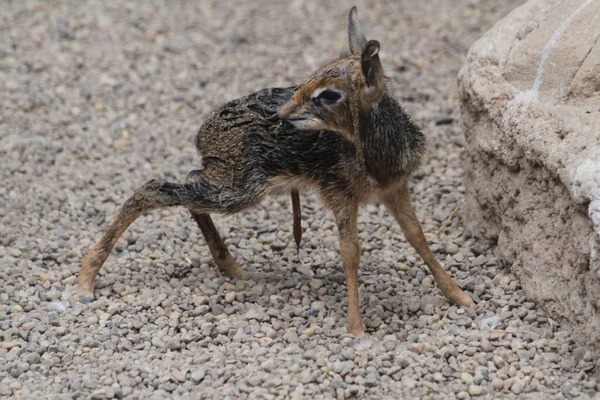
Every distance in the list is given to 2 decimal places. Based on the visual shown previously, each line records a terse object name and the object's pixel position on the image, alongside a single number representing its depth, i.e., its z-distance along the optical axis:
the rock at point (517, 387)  8.57
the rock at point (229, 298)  10.69
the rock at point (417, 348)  9.25
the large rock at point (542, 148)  8.82
